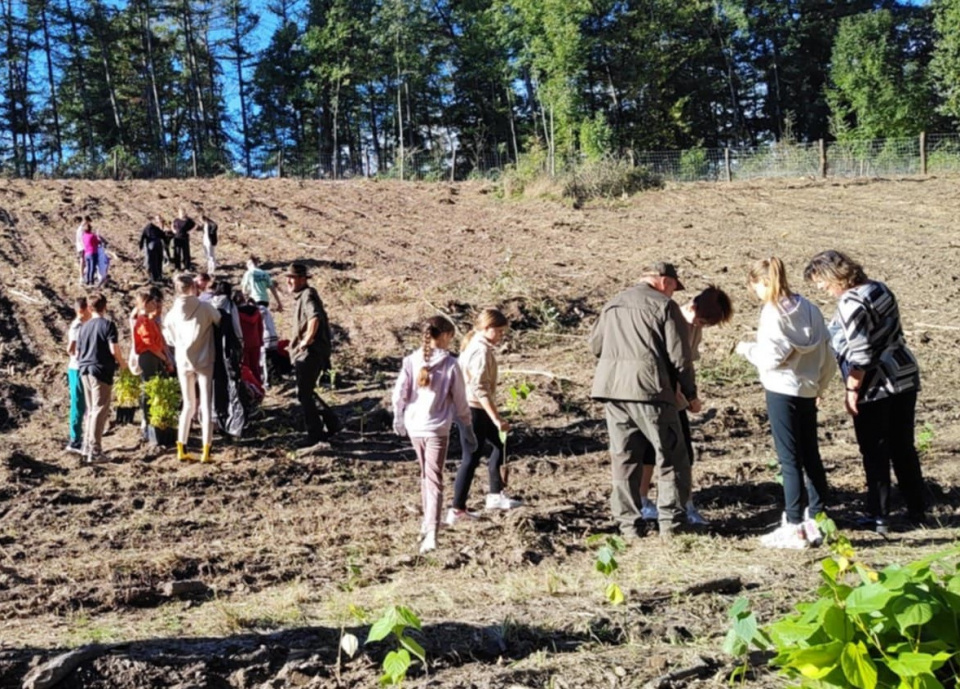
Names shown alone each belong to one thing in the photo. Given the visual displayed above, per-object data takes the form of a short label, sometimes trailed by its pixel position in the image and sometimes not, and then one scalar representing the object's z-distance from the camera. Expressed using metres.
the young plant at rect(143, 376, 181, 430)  9.09
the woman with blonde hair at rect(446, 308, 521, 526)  6.57
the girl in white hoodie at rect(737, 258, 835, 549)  5.31
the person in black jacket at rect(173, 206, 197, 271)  17.95
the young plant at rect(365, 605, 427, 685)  2.70
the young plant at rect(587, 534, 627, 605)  3.80
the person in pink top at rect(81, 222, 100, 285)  16.97
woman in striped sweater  5.55
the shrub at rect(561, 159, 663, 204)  27.34
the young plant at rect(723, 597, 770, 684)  2.83
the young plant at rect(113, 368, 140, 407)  9.88
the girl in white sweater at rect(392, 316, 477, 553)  5.91
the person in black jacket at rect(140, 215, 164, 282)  17.41
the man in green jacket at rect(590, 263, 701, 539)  5.59
